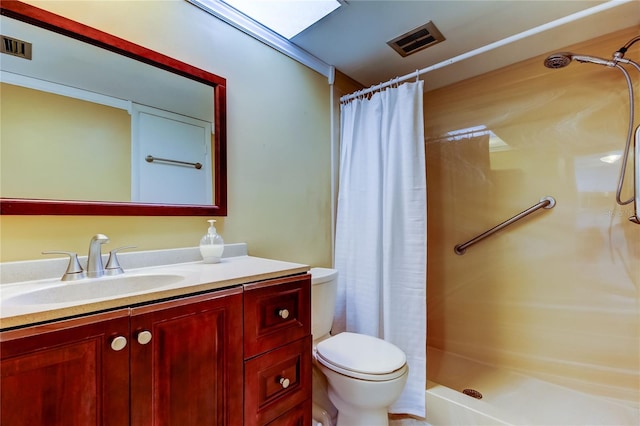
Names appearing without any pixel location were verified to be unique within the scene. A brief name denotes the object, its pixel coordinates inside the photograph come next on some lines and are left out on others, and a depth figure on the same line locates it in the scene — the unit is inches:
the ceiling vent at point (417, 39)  60.7
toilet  46.9
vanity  21.7
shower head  58.2
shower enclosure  63.2
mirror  34.8
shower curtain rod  45.0
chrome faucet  36.0
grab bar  71.6
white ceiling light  53.2
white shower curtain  61.0
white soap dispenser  45.9
